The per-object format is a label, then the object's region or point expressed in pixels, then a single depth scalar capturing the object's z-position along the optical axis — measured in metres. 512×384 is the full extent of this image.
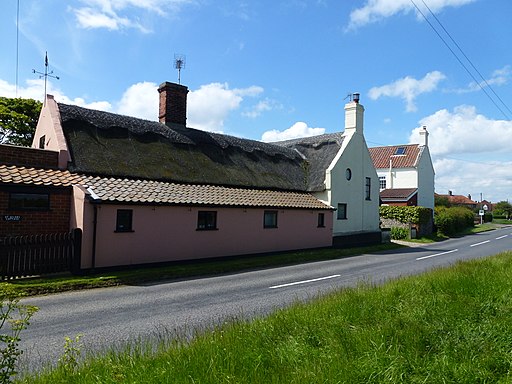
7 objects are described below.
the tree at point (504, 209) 88.74
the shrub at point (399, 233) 32.97
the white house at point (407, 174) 43.81
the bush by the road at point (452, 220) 38.06
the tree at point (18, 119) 28.86
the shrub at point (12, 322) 3.29
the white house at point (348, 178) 25.98
